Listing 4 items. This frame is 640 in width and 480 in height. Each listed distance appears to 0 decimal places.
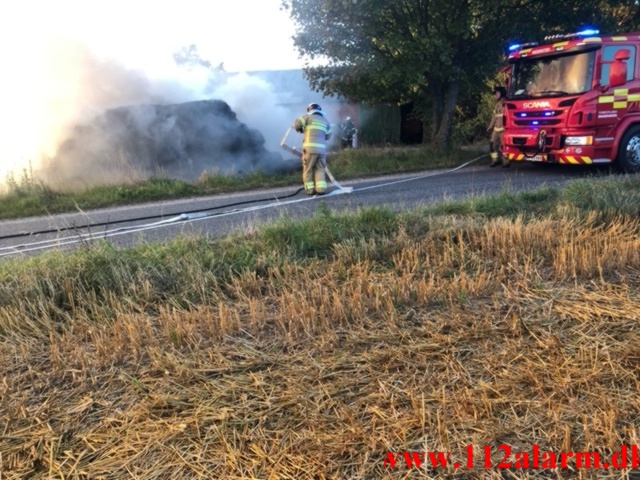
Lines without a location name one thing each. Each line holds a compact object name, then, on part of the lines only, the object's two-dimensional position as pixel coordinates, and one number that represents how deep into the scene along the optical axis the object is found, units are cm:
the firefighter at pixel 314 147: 894
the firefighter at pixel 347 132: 1920
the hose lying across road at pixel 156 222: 619
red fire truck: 943
